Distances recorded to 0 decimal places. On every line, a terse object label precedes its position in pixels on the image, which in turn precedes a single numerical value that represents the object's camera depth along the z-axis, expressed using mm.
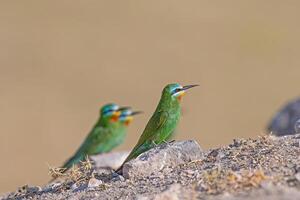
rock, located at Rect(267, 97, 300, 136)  16156
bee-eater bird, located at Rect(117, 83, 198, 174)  11852
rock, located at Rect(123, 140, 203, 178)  9875
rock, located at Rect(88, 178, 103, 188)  9831
